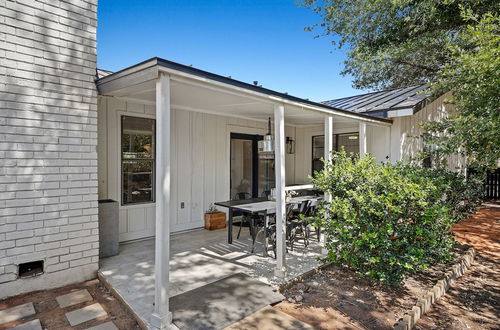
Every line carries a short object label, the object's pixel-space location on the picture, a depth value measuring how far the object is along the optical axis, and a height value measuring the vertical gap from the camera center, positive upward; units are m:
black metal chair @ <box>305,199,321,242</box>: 5.02 -0.95
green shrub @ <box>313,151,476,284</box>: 3.25 -0.69
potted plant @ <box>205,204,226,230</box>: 6.09 -1.21
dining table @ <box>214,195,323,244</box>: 4.70 -0.75
